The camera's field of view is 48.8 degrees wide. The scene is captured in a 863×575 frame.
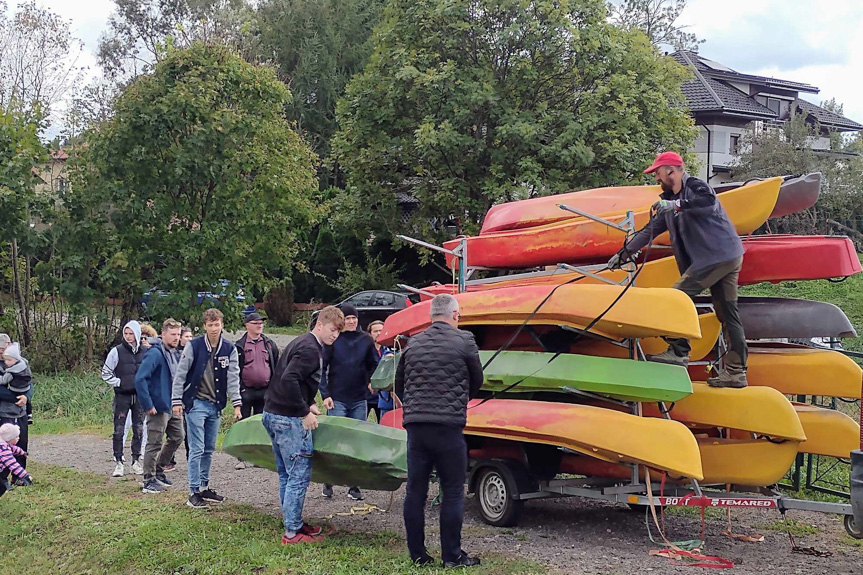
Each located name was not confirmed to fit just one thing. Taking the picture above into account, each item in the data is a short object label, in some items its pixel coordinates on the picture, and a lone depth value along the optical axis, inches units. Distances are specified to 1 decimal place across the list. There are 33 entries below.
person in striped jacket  337.4
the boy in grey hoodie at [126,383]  442.6
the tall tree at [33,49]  1066.7
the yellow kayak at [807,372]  328.8
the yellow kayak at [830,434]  312.7
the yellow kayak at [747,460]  293.7
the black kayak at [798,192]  336.2
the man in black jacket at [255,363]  397.1
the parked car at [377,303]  922.7
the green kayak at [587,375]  287.4
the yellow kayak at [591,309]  283.9
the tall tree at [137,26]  1749.5
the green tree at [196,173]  730.8
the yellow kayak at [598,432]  277.0
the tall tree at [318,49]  1407.5
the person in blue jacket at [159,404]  394.9
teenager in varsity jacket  351.9
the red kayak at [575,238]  318.3
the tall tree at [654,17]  1884.8
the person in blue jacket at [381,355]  410.0
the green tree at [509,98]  884.0
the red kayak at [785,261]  324.2
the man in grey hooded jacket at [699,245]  299.4
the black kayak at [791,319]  333.4
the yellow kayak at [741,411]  289.7
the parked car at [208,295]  751.1
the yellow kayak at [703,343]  322.0
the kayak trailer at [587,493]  285.7
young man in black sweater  288.2
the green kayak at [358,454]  301.3
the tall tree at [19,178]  741.3
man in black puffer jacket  257.4
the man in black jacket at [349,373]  373.7
